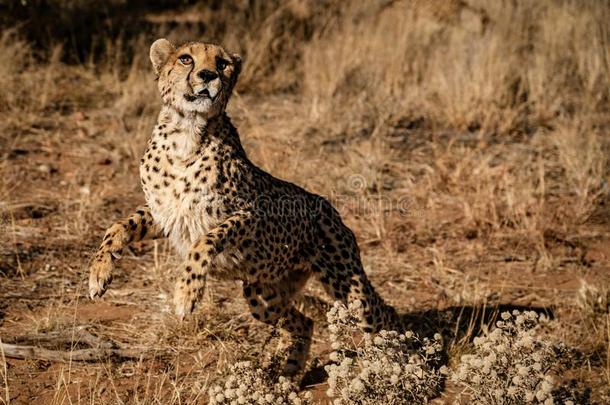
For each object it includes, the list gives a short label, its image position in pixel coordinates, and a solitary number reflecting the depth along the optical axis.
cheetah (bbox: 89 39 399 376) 6.63
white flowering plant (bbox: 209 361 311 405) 5.73
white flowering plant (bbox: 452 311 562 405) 5.47
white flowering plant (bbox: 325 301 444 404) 5.50
